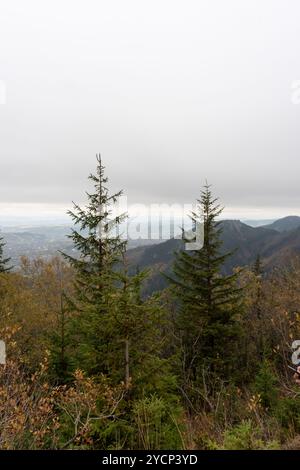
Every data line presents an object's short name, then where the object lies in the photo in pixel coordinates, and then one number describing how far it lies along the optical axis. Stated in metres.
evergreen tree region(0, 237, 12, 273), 35.36
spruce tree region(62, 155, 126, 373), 14.25
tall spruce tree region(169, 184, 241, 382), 17.52
